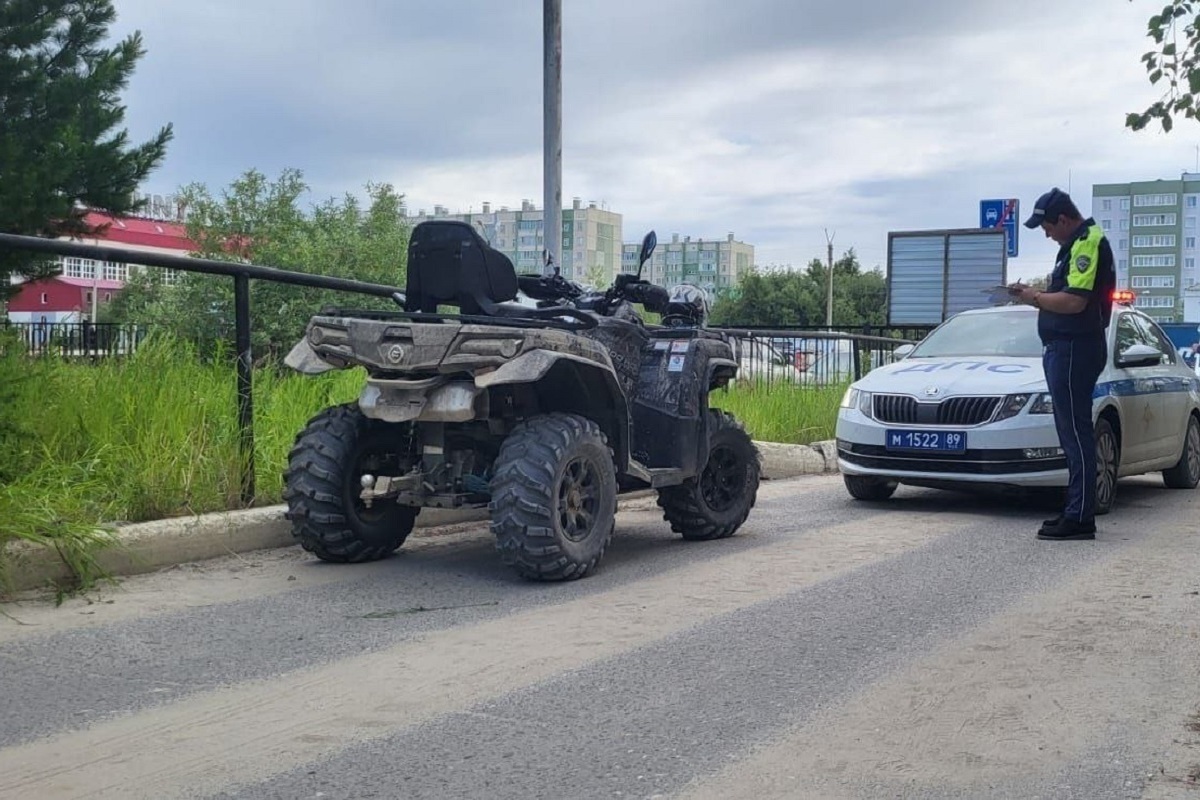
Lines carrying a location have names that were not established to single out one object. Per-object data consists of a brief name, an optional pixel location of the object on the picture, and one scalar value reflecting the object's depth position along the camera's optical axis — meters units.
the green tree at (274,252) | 8.95
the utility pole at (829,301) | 56.60
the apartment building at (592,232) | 87.74
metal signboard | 24.47
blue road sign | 23.53
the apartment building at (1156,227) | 144.25
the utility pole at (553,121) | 10.00
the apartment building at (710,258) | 115.38
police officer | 7.86
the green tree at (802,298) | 63.69
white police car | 8.88
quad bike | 5.94
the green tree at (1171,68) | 6.39
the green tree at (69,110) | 18.33
